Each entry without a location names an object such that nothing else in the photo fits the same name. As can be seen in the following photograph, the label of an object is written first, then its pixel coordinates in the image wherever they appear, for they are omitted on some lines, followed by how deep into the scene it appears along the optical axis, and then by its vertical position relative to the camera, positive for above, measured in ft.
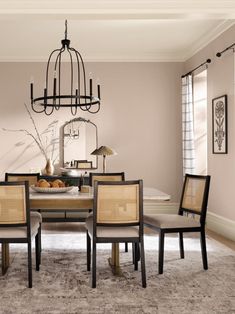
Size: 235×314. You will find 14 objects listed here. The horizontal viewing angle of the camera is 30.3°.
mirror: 23.49 +0.59
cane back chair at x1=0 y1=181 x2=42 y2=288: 11.12 -1.55
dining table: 11.89 -1.31
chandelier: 23.37 +3.92
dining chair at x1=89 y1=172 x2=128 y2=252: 15.86 -0.89
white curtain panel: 22.06 +1.27
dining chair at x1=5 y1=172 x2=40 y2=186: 15.93 -0.89
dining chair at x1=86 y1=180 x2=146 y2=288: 11.23 -1.54
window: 22.15 +1.65
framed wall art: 18.13 +1.15
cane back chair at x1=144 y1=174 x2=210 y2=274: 12.49 -1.98
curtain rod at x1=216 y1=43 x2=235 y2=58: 17.25 +4.17
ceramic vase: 20.71 -0.76
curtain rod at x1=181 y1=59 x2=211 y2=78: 19.61 +4.15
